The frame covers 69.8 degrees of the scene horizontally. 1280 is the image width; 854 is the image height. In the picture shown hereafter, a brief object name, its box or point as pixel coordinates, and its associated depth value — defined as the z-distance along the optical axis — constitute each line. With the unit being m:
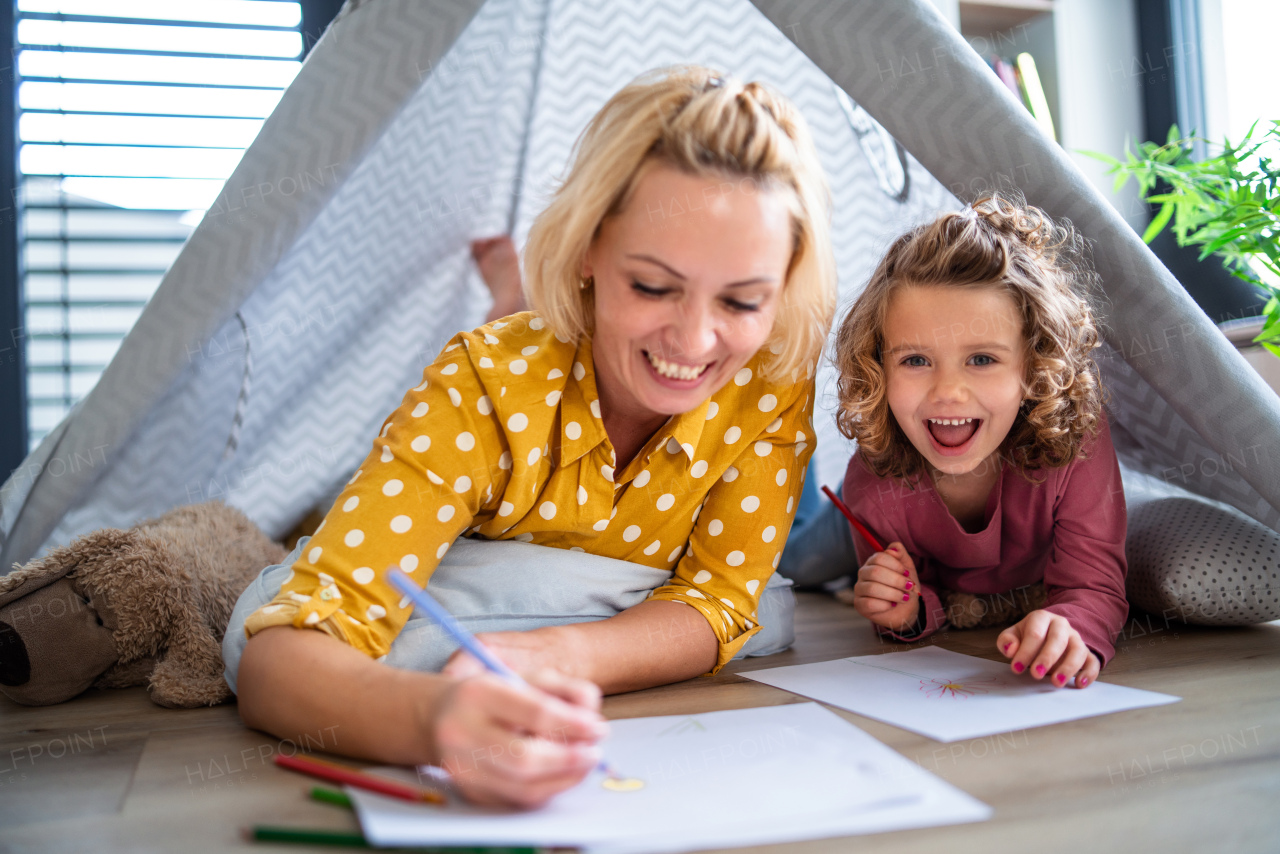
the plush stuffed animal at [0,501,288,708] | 0.88
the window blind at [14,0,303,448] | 1.96
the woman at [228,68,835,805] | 0.71
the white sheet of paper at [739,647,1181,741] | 0.72
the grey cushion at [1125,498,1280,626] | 1.00
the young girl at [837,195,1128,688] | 0.95
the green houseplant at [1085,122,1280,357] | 1.21
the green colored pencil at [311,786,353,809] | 0.56
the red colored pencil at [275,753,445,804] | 0.54
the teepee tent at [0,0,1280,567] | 0.94
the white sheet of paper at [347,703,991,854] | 0.50
